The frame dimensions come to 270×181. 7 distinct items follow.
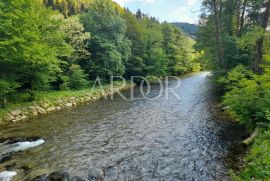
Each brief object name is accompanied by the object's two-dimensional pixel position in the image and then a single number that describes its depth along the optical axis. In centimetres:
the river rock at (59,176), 804
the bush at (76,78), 2708
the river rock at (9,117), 1673
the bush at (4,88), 1655
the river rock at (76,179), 798
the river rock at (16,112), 1741
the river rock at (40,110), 1938
